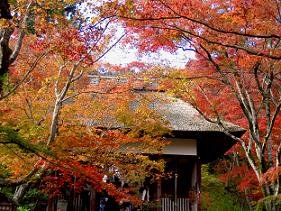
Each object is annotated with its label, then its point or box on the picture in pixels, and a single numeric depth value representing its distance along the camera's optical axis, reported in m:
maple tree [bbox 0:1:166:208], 7.67
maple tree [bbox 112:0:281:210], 8.62
